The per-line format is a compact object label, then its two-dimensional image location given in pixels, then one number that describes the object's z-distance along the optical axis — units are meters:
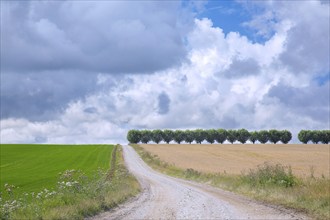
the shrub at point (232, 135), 196.00
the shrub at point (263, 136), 192.88
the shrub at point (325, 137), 186.11
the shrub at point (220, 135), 196.38
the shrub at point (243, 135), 194.50
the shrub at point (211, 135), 196.75
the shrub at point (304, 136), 187.88
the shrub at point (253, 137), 194.04
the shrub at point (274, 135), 192.27
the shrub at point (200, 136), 197.88
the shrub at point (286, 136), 192.12
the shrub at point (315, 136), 187.00
